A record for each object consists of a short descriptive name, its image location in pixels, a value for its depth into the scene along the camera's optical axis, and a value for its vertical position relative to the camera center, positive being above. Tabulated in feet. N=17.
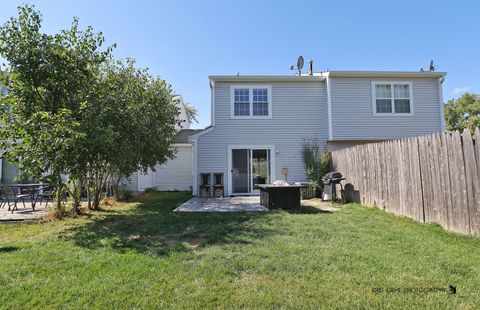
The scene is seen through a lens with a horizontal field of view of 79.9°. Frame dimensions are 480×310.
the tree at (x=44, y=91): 20.11 +6.93
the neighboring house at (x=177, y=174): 55.98 +0.62
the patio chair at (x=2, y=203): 34.15 -2.88
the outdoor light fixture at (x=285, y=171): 42.93 +0.54
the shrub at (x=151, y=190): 53.33 -2.42
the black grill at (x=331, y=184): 34.17 -1.29
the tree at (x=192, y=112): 137.12 +31.01
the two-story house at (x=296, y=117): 42.96 +8.65
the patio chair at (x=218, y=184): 42.09 -1.22
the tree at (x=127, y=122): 23.11 +5.21
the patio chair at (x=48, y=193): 33.14 -1.74
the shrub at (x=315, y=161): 40.27 +1.85
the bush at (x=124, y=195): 40.37 -2.48
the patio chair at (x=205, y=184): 42.02 -1.18
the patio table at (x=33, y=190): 31.23 -1.21
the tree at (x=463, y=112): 112.37 +24.28
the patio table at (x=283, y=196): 29.27 -2.20
